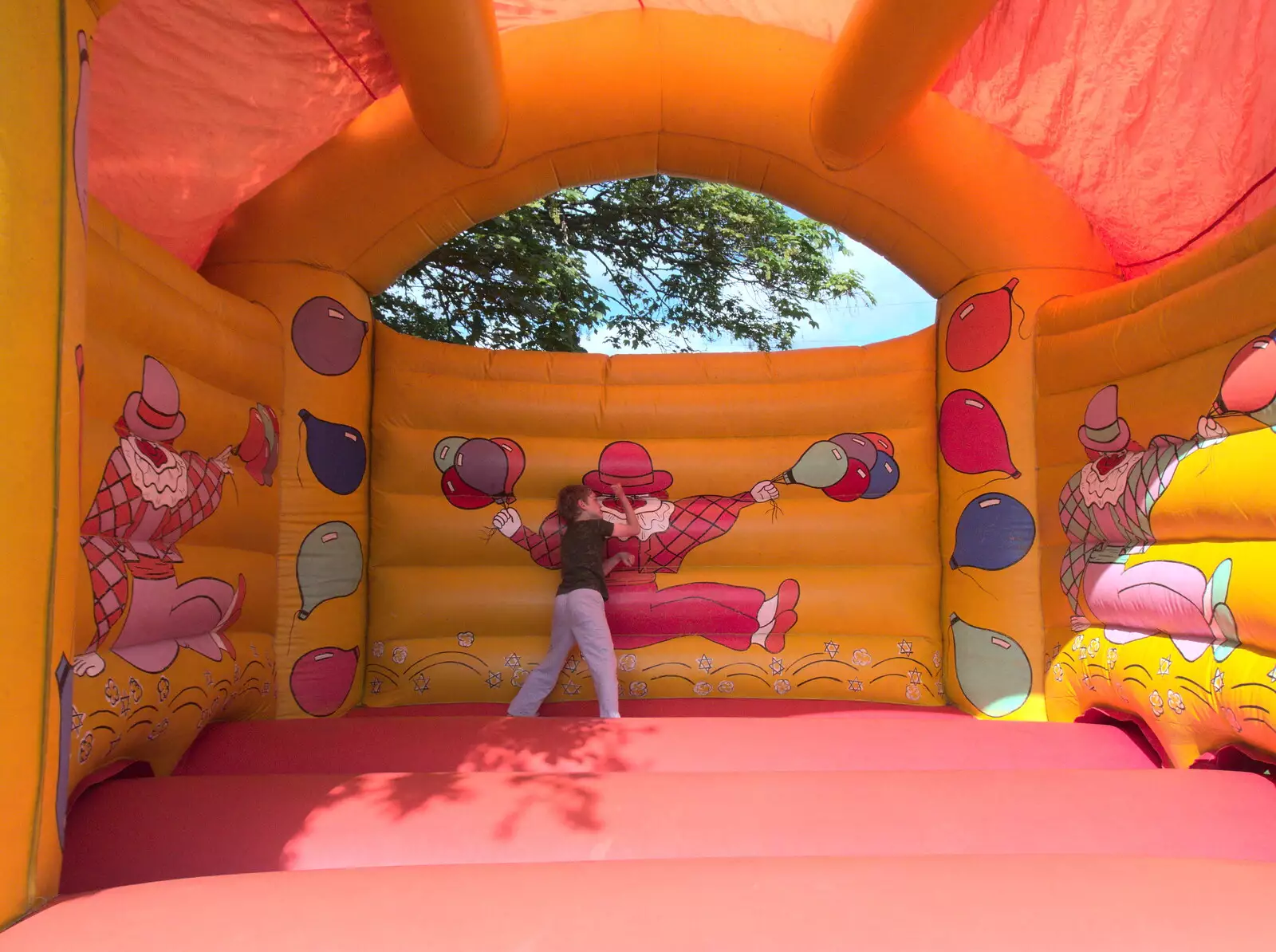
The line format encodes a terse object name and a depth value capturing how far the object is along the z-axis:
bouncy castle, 1.16
